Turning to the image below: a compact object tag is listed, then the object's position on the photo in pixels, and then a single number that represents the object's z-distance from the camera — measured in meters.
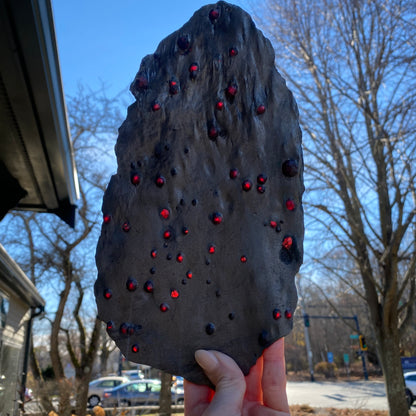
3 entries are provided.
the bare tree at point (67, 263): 12.03
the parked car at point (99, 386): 18.73
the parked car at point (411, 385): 14.23
